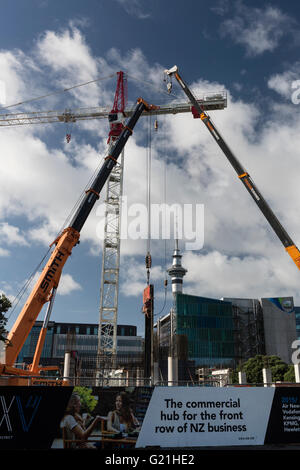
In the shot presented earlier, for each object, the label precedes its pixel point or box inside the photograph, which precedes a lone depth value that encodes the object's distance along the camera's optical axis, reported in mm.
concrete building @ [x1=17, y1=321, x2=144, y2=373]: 100938
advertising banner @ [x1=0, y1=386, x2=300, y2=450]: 10961
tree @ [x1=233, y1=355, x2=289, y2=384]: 56938
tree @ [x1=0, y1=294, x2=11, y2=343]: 20303
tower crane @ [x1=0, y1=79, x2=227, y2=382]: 50625
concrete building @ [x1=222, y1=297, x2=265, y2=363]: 94562
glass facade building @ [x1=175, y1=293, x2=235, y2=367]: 91062
